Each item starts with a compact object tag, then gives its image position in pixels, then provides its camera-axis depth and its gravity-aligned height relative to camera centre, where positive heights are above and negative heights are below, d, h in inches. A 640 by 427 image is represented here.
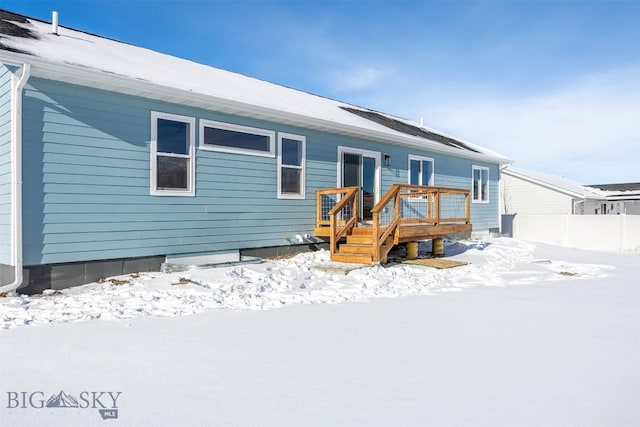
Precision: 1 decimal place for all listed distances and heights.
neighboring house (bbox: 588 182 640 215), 974.4 +55.5
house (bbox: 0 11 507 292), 231.0 +36.6
